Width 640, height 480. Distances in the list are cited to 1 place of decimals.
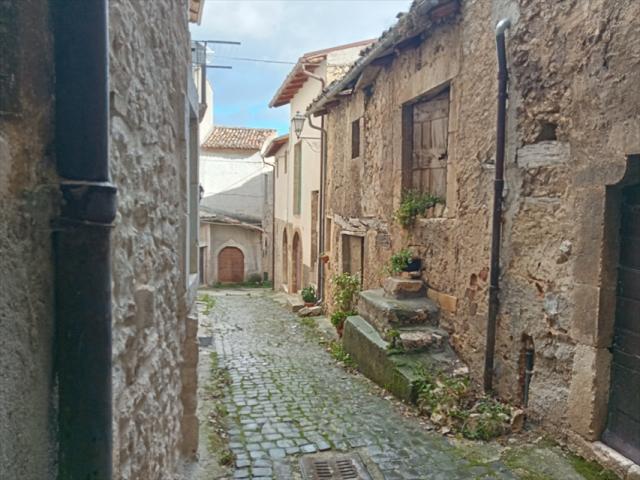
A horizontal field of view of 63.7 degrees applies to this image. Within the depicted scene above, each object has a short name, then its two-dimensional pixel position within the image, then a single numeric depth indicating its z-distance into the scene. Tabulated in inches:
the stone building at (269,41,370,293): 535.8
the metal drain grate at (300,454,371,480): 148.7
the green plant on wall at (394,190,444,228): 268.1
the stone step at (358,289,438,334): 243.3
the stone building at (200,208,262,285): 983.6
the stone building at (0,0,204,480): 48.6
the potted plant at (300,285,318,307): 530.3
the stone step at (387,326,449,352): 226.4
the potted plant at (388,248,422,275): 268.8
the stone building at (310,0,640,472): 139.4
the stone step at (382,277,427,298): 262.8
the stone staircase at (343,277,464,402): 217.2
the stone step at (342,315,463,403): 209.8
